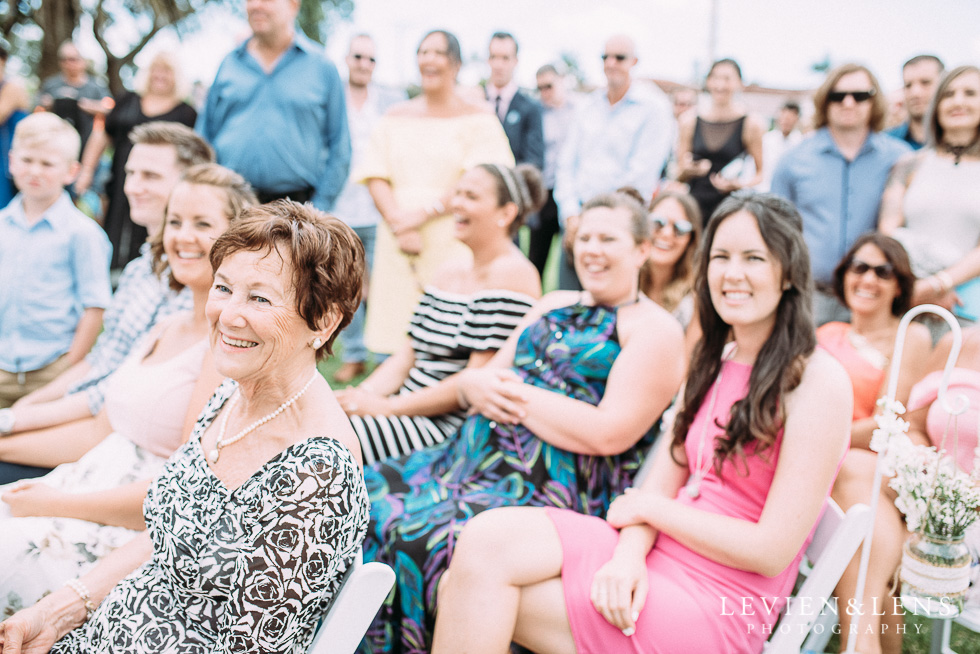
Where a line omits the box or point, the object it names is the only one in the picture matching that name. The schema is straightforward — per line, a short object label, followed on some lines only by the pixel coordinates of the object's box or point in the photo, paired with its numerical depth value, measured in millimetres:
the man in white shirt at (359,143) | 5852
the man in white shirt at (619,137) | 5117
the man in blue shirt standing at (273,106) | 4488
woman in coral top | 2613
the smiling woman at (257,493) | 1575
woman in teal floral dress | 2340
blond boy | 3654
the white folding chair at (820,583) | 1784
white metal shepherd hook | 1949
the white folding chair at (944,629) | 2145
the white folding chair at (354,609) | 1586
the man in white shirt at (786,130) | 9039
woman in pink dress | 1922
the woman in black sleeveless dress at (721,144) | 5512
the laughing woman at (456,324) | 3104
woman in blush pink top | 2123
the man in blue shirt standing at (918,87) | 4453
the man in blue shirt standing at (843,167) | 4074
